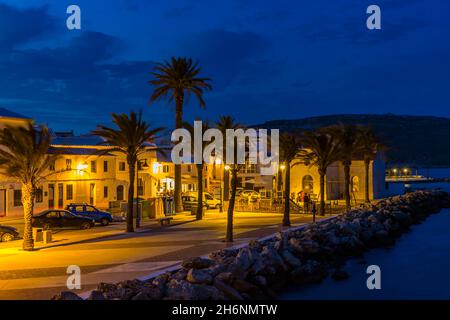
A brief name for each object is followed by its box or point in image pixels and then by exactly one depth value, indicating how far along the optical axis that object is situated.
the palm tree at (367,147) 47.68
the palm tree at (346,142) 39.50
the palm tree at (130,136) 28.31
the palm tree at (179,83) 42.00
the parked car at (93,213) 32.84
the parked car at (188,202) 44.28
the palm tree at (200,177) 35.47
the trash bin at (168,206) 37.96
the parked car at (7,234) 26.05
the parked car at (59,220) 30.47
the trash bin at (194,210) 40.06
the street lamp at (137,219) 30.98
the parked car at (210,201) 45.75
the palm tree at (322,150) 37.09
